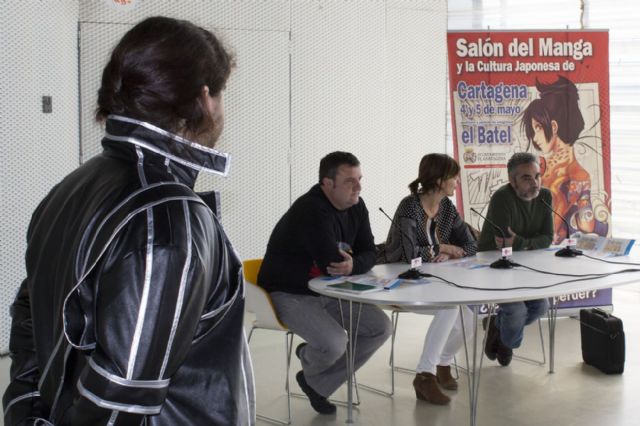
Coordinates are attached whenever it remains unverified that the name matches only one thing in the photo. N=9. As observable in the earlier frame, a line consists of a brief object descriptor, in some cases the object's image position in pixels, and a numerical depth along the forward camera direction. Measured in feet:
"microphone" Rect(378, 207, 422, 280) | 12.42
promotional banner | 18.29
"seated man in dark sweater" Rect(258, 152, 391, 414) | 12.42
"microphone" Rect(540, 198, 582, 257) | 14.93
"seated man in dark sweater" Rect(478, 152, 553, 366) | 15.29
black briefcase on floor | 14.84
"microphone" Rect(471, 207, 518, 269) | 13.53
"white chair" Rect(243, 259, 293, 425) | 12.62
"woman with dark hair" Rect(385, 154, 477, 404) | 13.62
